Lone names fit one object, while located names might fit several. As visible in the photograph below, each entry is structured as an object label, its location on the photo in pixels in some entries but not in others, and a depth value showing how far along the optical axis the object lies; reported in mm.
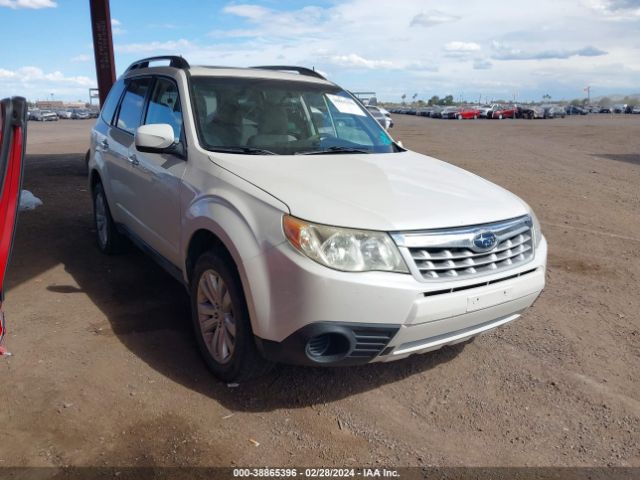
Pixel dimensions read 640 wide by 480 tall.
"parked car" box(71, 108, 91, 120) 65644
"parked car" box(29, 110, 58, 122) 54244
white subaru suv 2648
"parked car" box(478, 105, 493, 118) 63888
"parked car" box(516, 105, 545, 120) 59341
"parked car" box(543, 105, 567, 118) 60219
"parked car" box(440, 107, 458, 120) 66125
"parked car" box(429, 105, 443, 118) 69312
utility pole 11559
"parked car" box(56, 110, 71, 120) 65375
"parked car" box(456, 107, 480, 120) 64625
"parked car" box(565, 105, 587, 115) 76750
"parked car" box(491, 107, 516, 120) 61406
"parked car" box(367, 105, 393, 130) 25341
